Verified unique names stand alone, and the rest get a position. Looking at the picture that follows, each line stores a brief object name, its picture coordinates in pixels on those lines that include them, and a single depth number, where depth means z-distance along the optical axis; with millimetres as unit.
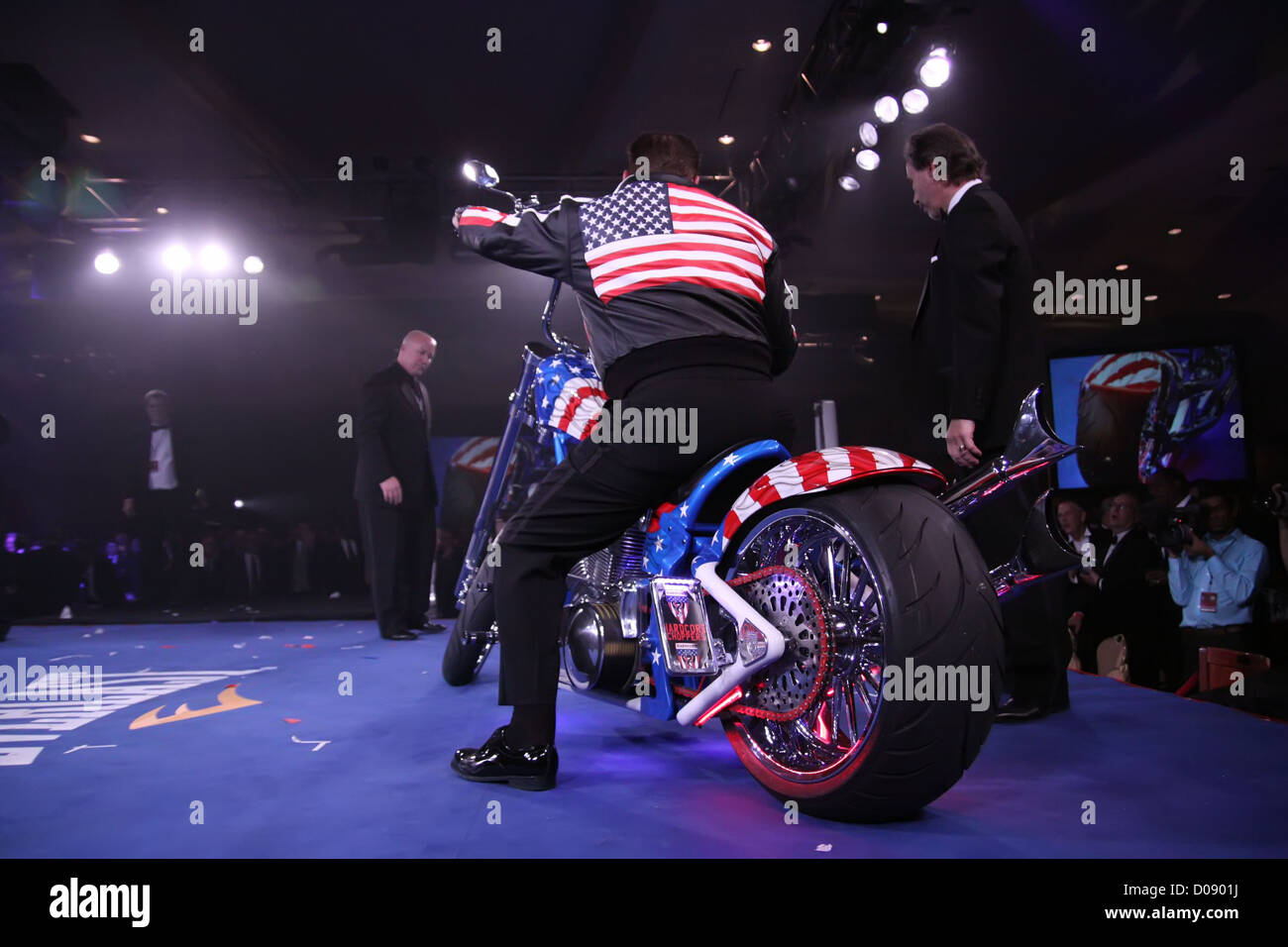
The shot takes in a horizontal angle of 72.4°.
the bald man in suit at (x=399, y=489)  5754
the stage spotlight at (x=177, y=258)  9039
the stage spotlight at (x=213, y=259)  8969
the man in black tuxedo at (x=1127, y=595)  4336
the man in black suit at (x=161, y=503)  8438
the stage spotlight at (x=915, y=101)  5746
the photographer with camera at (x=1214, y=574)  4016
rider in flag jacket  2074
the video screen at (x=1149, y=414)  6805
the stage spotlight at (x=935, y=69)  5240
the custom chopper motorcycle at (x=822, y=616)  1626
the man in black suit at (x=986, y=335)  2432
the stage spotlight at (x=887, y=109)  5812
